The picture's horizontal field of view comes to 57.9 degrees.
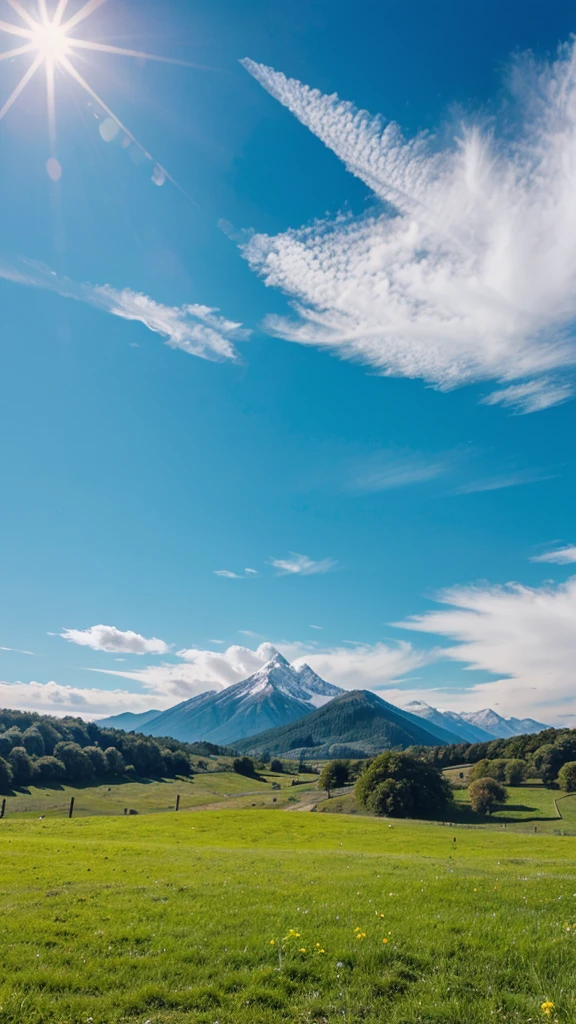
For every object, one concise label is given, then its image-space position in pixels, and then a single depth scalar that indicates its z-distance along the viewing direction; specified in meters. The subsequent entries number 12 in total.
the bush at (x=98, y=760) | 184.75
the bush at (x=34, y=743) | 189.38
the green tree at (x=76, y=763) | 174.12
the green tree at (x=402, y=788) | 109.25
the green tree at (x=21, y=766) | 156.54
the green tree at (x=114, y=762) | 191.38
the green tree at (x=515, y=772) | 143.25
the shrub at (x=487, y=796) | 113.50
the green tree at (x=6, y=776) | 142.00
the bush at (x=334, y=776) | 156.06
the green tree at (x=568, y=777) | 129.38
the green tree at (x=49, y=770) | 163.00
